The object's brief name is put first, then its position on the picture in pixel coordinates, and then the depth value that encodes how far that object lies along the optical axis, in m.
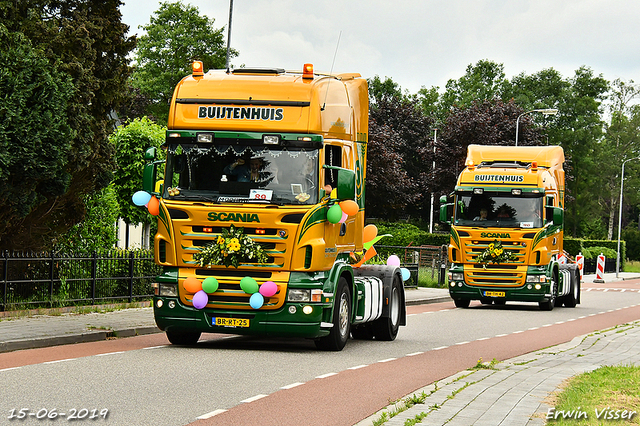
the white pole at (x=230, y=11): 25.87
